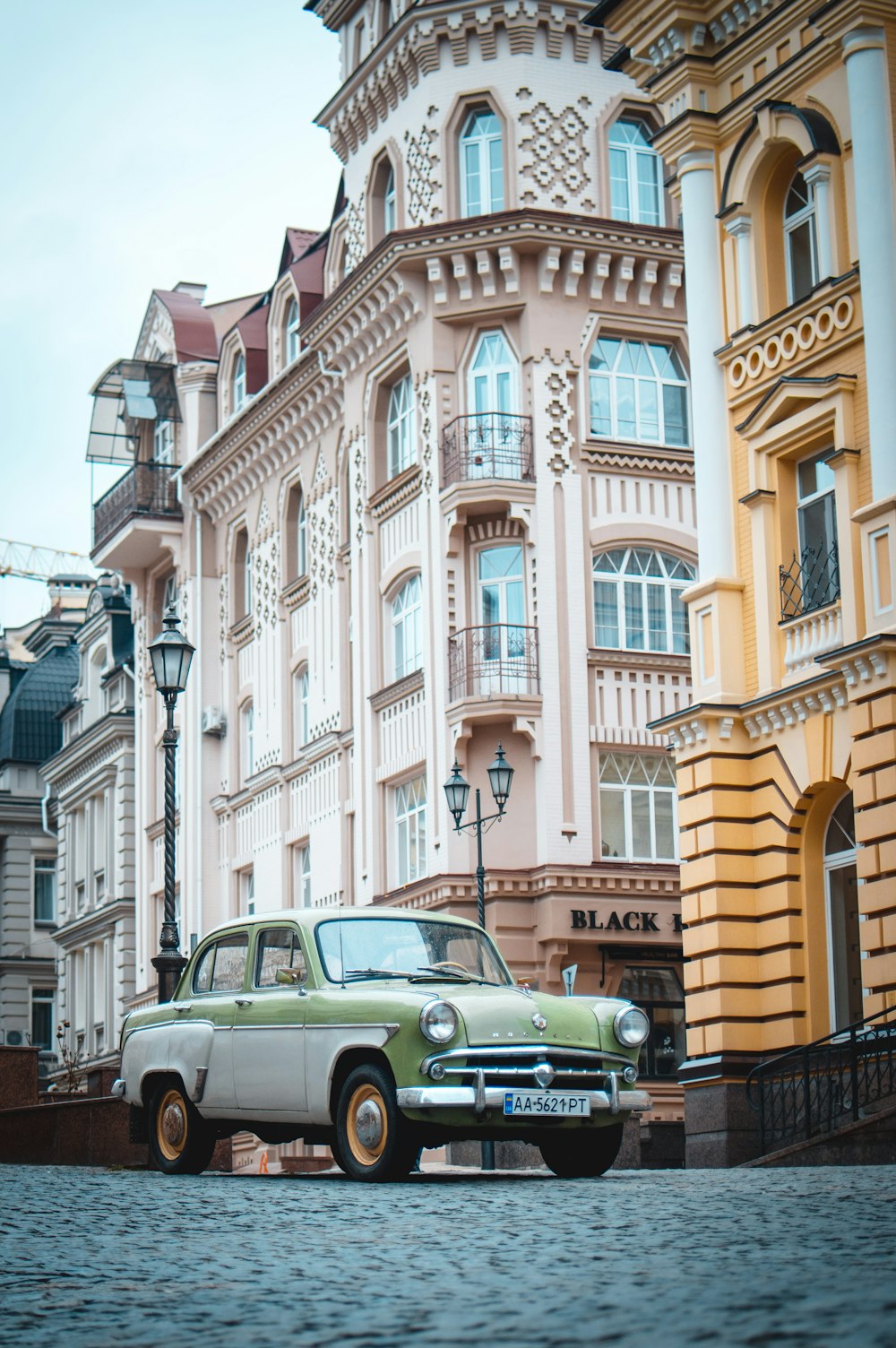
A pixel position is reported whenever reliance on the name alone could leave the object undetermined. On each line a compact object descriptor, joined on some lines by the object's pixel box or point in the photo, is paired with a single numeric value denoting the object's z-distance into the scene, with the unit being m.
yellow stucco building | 20.69
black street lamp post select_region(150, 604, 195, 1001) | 20.81
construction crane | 142.12
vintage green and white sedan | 12.99
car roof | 14.38
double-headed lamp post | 28.17
